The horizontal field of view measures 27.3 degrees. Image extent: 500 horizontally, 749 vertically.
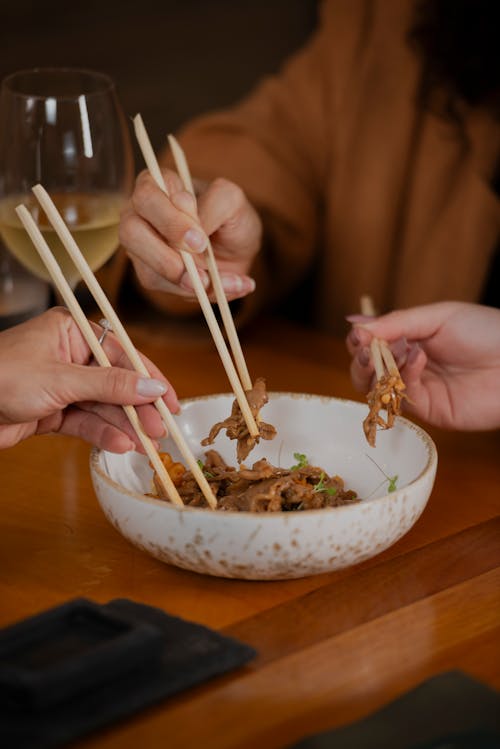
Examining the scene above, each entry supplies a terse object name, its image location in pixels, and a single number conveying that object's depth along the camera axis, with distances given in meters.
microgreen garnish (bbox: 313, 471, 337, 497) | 1.04
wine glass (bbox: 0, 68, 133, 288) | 1.38
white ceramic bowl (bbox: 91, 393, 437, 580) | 0.88
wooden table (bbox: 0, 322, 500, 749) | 0.77
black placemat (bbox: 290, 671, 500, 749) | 0.69
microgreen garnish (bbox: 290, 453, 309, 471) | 1.10
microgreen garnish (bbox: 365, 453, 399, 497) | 1.07
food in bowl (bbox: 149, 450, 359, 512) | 1.00
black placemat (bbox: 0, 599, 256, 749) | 0.70
